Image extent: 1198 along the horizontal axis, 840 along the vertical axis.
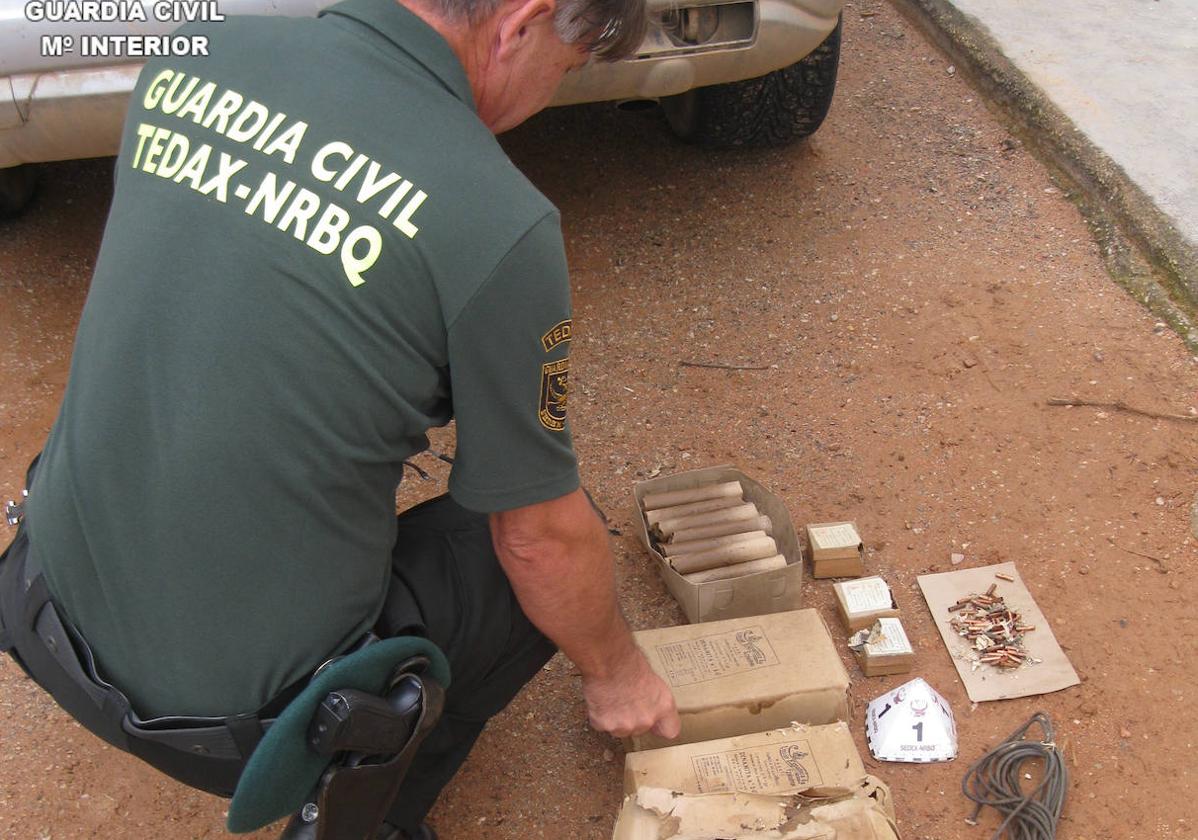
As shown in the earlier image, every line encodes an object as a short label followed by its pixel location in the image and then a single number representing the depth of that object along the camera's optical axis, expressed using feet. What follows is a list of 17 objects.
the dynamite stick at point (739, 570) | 7.88
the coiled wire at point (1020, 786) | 6.89
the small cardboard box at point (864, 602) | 8.10
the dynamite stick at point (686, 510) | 8.55
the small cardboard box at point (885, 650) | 7.82
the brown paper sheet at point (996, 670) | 7.82
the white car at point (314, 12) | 8.61
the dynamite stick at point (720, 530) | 8.33
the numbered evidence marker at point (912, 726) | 7.42
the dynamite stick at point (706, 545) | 8.18
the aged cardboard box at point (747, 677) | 6.99
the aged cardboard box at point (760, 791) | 5.94
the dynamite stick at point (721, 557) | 8.09
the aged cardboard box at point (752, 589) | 7.80
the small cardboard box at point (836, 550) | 8.44
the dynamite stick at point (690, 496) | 8.68
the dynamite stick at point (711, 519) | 8.43
